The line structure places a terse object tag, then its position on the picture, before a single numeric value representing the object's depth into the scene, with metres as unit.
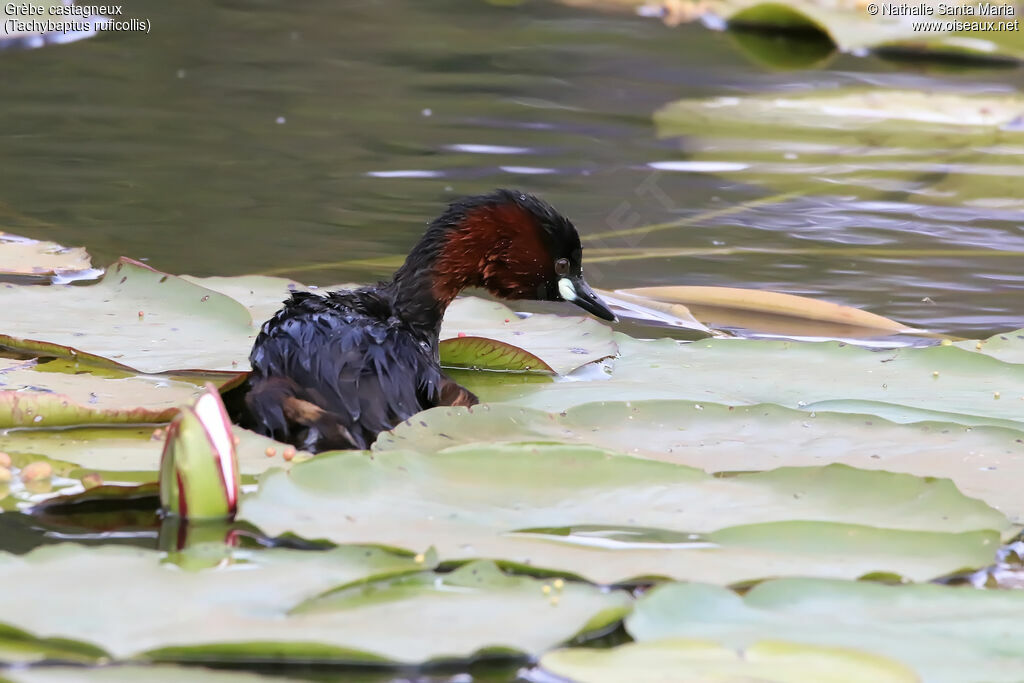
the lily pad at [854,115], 13.26
